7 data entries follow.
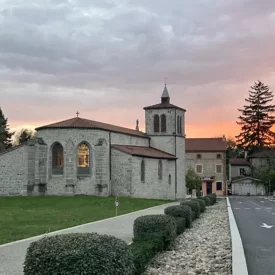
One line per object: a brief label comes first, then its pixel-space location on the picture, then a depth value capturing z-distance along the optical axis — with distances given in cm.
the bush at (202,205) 2102
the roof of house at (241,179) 6074
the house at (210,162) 6264
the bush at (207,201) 2781
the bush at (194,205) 1667
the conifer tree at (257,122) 6769
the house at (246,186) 6064
